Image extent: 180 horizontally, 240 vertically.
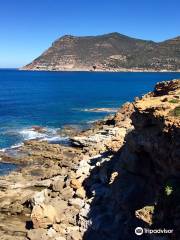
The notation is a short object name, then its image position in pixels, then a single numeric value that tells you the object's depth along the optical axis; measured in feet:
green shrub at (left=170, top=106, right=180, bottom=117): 42.80
